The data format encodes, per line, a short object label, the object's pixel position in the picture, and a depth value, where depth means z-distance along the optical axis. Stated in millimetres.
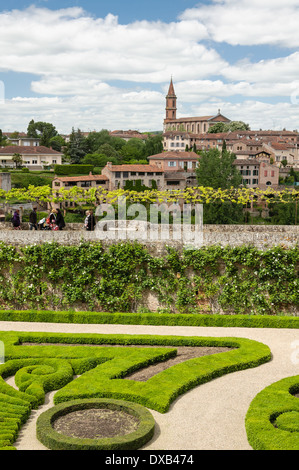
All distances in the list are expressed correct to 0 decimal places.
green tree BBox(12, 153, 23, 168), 93062
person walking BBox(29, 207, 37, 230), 23656
